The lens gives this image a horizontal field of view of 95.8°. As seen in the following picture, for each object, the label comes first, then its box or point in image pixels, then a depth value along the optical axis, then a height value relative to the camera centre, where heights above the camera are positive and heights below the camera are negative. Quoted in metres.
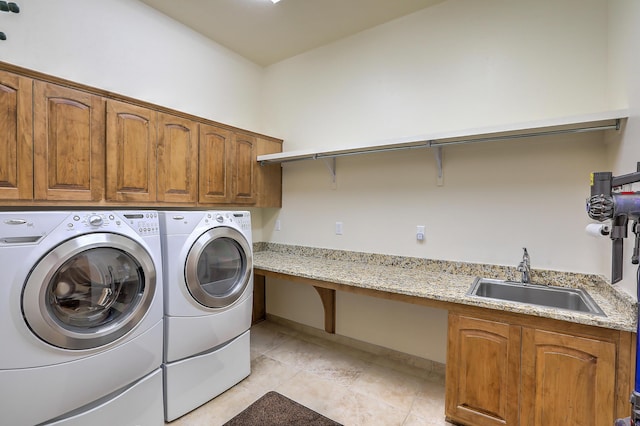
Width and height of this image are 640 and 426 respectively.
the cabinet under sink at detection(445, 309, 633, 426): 1.31 -0.81
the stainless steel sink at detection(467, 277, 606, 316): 1.74 -0.54
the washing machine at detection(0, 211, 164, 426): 1.22 -0.56
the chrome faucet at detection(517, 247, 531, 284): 1.90 -0.39
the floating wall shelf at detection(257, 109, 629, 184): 1.56 +0.48
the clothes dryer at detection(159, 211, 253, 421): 1.78 -0.65
